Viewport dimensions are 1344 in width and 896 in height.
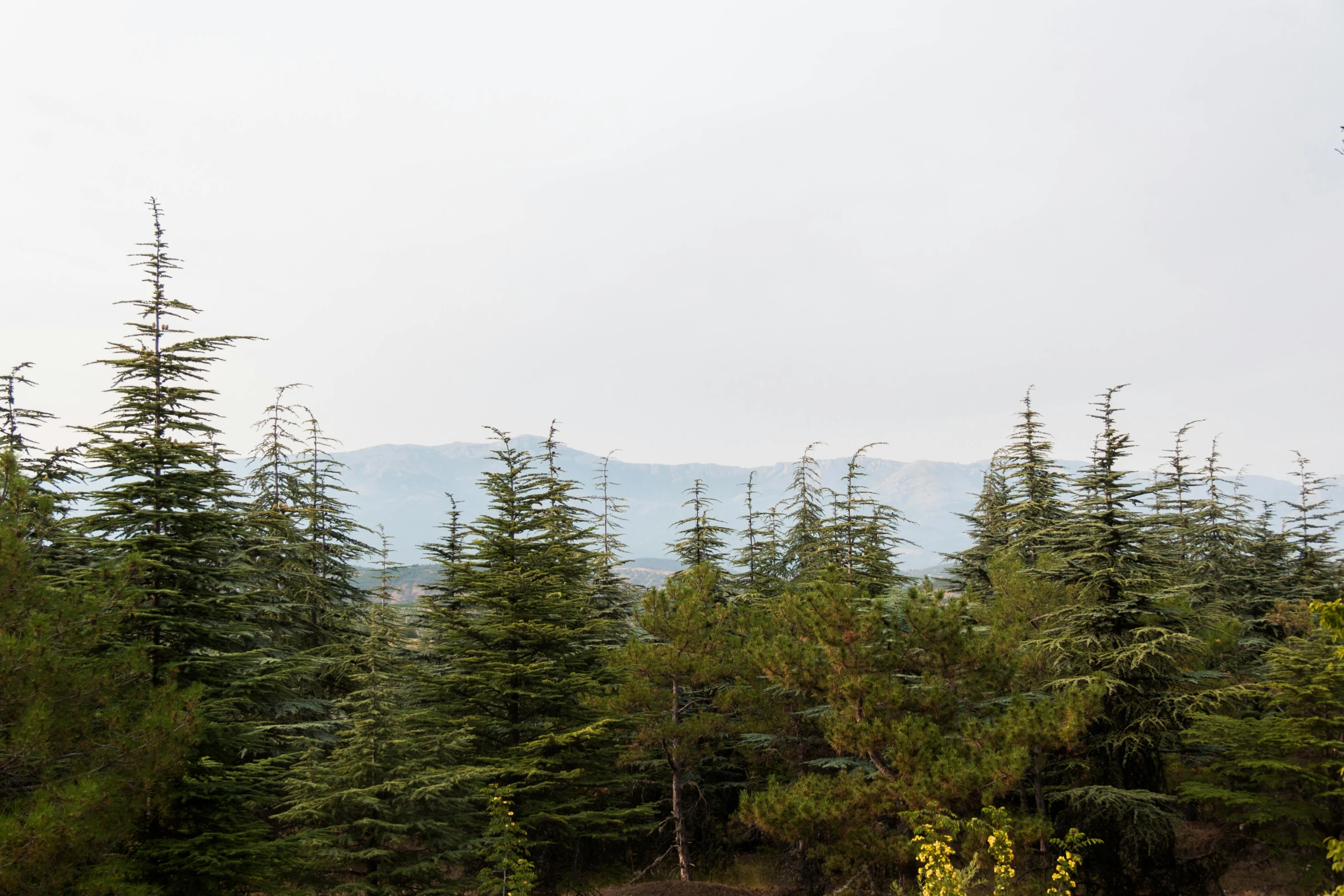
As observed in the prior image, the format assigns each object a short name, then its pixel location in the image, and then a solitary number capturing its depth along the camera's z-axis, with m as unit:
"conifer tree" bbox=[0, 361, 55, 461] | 17.64
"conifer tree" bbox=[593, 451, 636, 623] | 24.81
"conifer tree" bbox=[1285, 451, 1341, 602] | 22.87
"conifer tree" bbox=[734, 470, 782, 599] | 26.94
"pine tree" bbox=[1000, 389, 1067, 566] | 23.22
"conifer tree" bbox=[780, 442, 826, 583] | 29.12
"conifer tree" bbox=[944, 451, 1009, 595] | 26.03
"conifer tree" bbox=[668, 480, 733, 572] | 28.34
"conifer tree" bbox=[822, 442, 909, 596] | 22.59
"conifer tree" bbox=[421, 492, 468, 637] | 18.47
